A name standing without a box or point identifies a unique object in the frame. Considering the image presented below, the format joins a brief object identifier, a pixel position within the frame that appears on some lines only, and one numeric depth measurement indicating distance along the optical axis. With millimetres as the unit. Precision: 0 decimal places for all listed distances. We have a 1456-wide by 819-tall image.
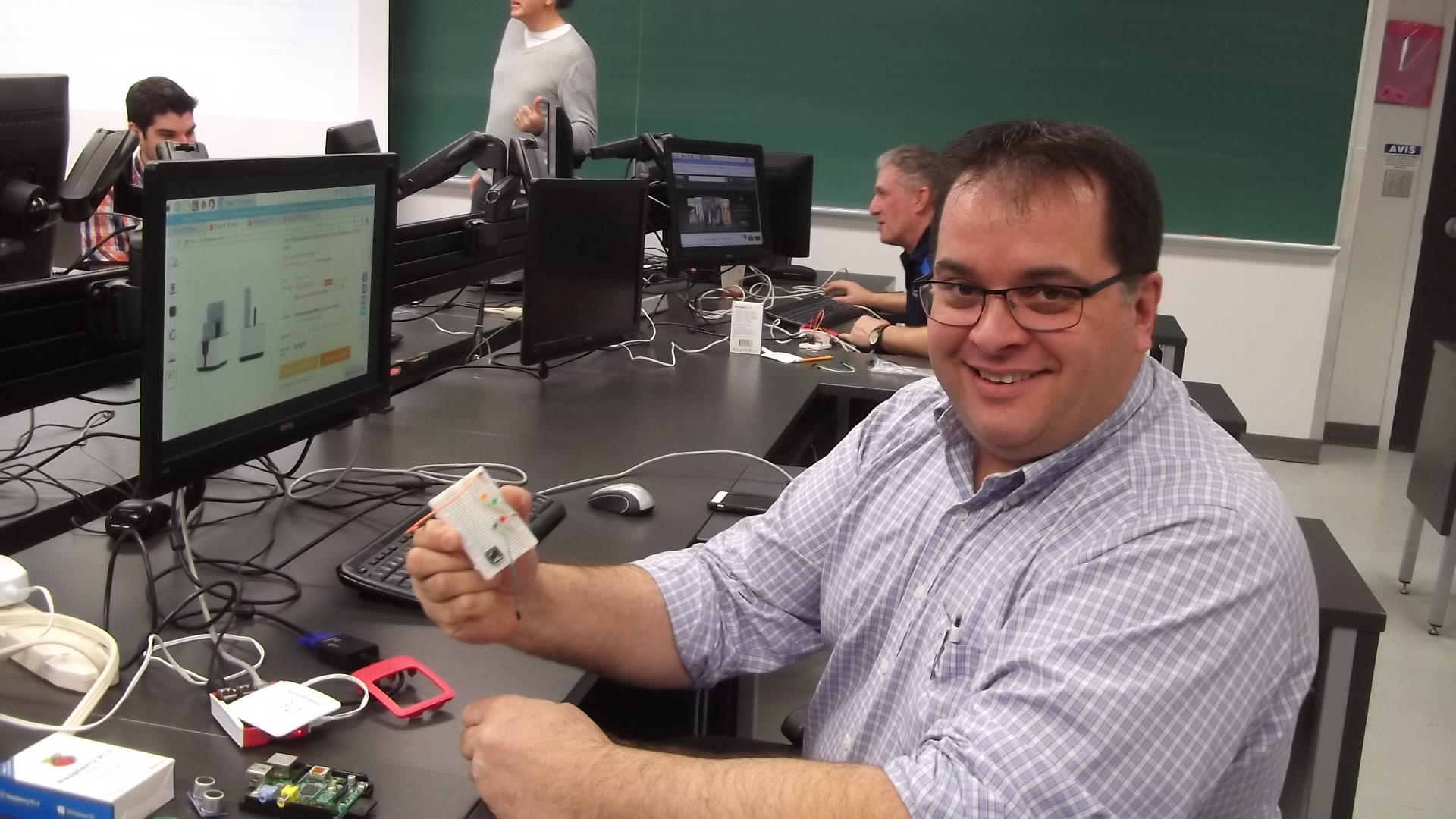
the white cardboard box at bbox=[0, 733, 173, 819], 940
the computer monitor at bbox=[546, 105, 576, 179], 3572
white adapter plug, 1245
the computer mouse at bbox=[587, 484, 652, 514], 1812
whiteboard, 5609
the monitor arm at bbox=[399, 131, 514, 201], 2855
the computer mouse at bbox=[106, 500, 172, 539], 1546
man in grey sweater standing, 4695
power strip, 1174
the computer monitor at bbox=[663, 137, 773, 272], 3646
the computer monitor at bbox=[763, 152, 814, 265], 4500
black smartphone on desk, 1850
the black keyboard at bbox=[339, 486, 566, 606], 1435
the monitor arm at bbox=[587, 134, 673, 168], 3768
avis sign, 5172
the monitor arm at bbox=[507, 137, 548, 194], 3145
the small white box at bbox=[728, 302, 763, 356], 3152
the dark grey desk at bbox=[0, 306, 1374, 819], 1110
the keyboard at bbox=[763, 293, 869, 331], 3586
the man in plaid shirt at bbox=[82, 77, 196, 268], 3926
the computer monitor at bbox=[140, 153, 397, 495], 1319
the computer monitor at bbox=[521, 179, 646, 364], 2578
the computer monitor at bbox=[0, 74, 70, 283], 1869
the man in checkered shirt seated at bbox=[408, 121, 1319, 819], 1016
